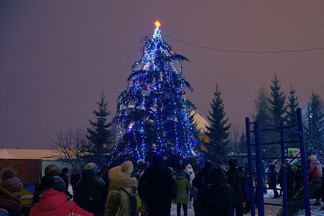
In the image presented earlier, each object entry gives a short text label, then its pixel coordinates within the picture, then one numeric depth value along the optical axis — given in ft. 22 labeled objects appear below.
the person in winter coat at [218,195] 18.48
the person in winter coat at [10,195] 12.46
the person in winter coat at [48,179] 13.94
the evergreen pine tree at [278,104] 168.86
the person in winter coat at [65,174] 34.65
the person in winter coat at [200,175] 28.48
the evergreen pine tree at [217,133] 130.31
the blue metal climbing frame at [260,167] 24.57
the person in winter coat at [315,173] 42.45
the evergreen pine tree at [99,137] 130.93
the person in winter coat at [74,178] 40.47
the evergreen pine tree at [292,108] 163.69
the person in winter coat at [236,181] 28.50
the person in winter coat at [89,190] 23.31
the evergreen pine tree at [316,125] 176.52
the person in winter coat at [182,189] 34.88
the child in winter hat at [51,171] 17.90
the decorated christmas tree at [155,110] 66.03
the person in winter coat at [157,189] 23.12
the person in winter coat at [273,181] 56.79
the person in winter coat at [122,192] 17.06
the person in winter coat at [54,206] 12.23
